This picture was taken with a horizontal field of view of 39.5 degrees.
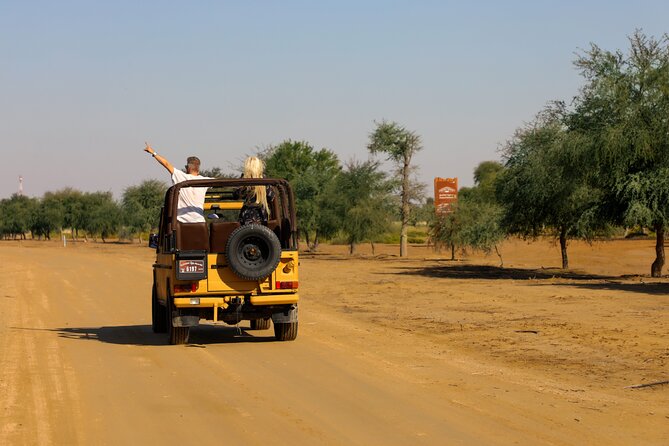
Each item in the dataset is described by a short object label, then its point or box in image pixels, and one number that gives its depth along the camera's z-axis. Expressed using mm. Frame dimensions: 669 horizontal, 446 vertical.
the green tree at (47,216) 122650
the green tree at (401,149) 57688
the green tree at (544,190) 33041
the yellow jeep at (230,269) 13352
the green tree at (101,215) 111875
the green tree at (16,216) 135500
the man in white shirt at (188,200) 14062
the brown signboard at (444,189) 63653
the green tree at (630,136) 28547
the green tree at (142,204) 95875
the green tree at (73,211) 121438
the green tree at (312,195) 60062
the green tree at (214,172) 73838
